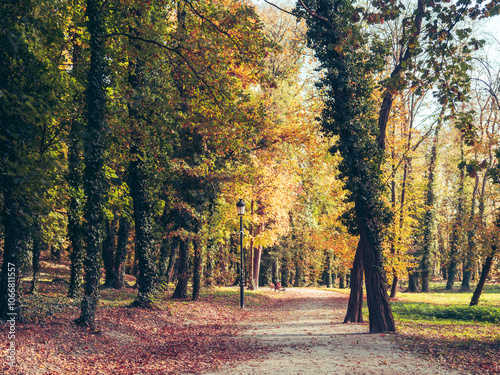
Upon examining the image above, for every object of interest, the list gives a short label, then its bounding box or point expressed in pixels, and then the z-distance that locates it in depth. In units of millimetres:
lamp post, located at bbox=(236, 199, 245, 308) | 16561
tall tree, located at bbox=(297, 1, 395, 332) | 10469
